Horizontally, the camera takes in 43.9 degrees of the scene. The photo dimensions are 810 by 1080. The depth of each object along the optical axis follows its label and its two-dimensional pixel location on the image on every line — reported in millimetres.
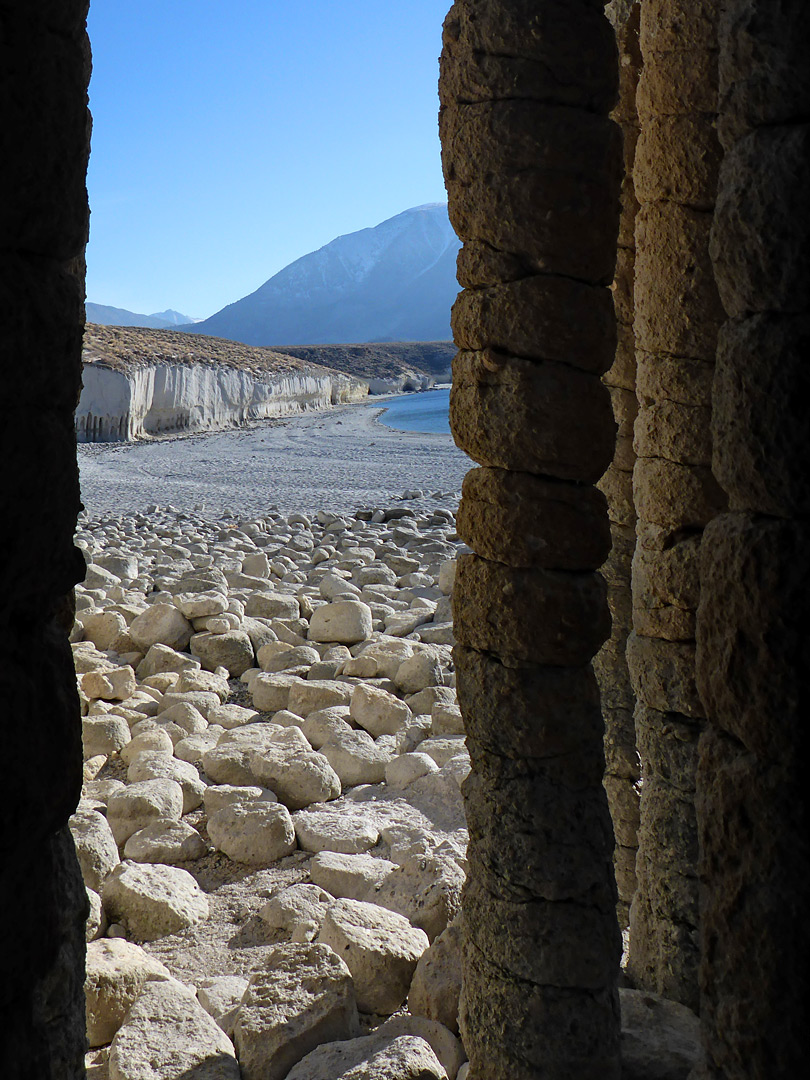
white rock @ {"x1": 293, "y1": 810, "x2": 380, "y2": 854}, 4836
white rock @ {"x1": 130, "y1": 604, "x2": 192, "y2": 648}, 7910
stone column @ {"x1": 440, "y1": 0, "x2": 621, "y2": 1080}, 2836
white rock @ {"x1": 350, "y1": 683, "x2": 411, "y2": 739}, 6211
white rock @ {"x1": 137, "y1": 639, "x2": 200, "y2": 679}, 7504
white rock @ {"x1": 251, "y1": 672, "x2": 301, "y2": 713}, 6805
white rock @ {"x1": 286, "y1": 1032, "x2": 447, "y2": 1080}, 2939
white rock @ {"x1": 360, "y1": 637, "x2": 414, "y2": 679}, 7094
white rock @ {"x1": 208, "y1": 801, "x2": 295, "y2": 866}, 4777
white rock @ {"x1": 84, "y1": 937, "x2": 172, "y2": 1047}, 3363
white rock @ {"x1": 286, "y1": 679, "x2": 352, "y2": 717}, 6602
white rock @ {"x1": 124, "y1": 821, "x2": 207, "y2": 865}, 4797
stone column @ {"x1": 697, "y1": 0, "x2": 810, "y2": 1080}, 1818
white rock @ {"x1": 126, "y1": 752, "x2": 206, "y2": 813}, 5332
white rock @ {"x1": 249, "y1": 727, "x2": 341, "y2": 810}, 5375
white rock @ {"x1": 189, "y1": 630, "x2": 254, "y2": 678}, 7680
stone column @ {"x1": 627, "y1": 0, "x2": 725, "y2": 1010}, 3533
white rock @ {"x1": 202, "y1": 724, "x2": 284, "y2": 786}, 5465
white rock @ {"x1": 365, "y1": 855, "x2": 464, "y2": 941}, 3979
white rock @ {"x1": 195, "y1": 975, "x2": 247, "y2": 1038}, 3459
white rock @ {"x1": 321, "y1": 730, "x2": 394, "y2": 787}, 5695
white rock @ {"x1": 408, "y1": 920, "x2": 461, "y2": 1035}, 3365
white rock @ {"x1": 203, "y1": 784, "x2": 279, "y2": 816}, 5055
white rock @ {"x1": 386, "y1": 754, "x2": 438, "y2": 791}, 5516
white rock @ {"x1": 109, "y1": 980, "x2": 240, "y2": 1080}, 3037
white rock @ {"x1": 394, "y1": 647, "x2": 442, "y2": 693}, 6801
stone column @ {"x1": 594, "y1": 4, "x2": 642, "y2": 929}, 4551
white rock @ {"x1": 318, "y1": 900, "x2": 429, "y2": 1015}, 3574
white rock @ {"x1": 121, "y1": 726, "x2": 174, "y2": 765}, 5773
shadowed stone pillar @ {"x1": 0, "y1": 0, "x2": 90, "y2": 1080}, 1532
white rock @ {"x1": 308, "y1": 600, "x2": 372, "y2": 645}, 8000
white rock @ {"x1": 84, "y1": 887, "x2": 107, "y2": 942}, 3896
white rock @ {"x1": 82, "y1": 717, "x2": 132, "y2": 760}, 5918
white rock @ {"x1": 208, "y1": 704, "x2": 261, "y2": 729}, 6509
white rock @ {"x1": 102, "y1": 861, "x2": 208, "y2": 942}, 4145
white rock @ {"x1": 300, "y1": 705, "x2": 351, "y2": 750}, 6062
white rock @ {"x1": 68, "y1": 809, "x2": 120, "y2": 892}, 4332
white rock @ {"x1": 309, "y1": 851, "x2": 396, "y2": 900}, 4379
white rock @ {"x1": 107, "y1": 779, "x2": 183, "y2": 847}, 4984
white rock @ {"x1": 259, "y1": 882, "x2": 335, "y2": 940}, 4133
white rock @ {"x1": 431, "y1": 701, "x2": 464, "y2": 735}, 6160
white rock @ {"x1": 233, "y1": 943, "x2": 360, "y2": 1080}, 3127
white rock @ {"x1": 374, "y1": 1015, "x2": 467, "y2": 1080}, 3197
